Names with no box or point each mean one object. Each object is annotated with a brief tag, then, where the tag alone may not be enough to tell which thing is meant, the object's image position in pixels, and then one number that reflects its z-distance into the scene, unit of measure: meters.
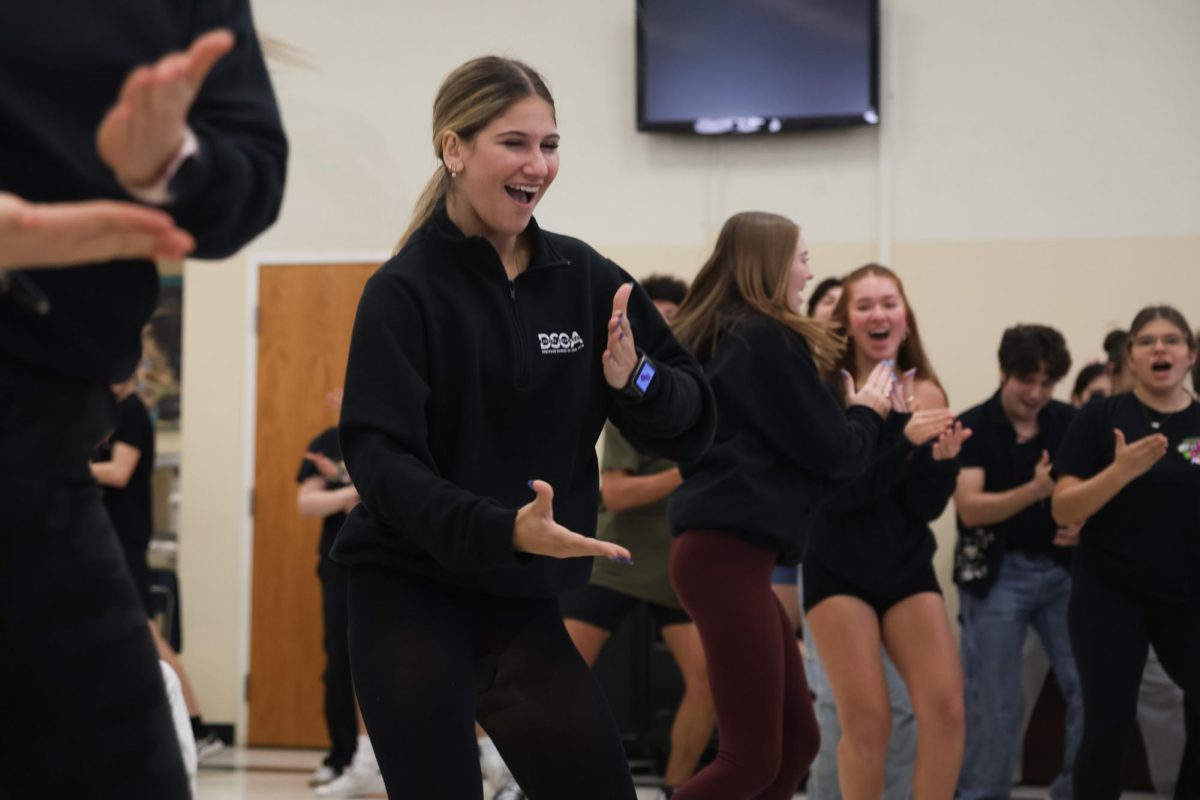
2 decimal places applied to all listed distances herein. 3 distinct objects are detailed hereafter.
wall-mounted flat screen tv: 6.62
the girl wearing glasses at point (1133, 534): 4.13
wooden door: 7.02
